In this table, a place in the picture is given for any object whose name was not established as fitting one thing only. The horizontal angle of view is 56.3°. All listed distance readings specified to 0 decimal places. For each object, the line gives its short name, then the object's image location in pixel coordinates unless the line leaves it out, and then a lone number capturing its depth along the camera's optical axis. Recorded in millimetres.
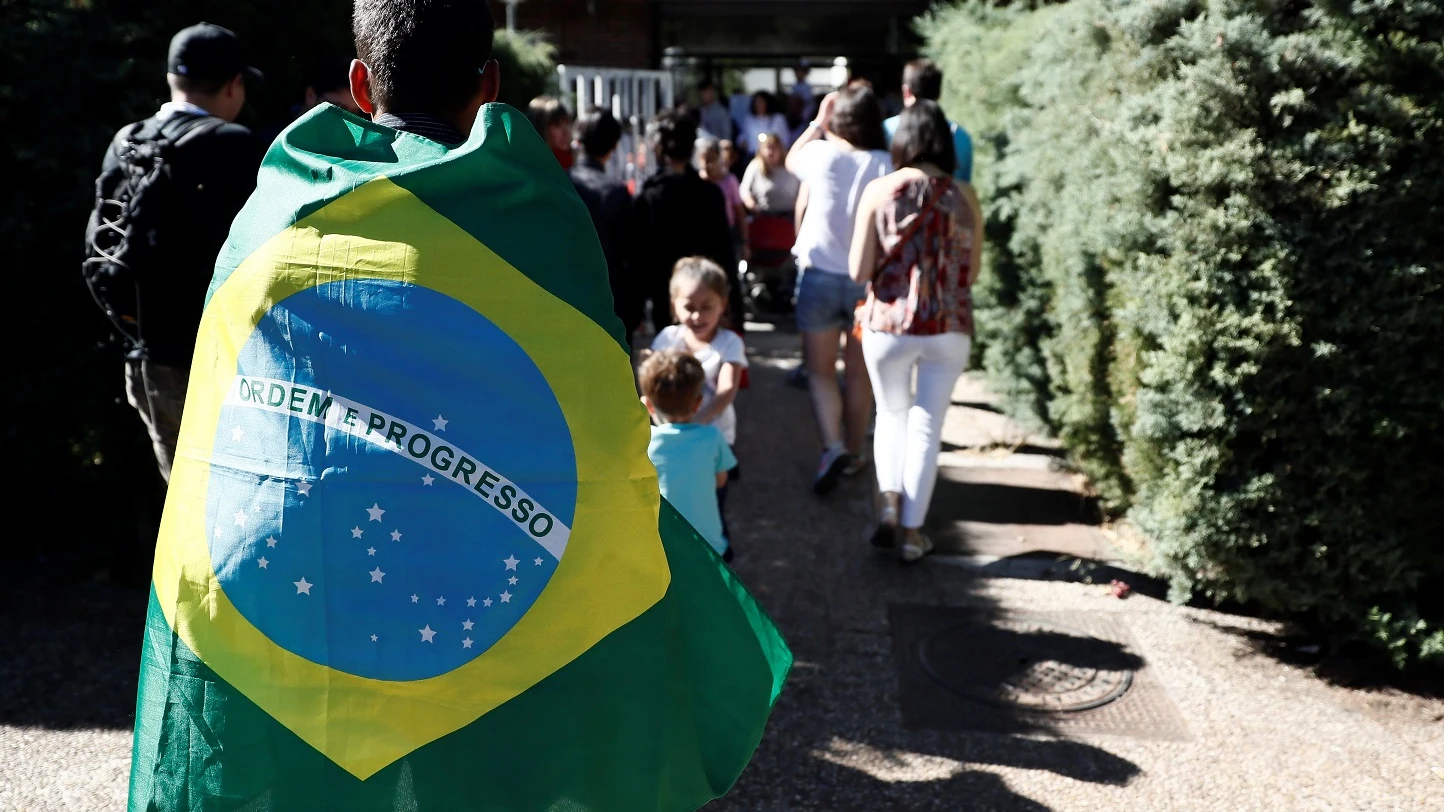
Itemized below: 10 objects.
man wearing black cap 4176
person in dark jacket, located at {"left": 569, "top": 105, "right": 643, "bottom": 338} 6480
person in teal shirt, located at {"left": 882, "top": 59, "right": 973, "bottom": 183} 7441
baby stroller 12102
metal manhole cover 4824
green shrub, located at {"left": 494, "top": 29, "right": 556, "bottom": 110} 9109
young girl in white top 5062
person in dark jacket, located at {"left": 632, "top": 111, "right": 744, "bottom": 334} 6641
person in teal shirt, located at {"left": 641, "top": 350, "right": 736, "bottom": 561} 4207
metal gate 12320
